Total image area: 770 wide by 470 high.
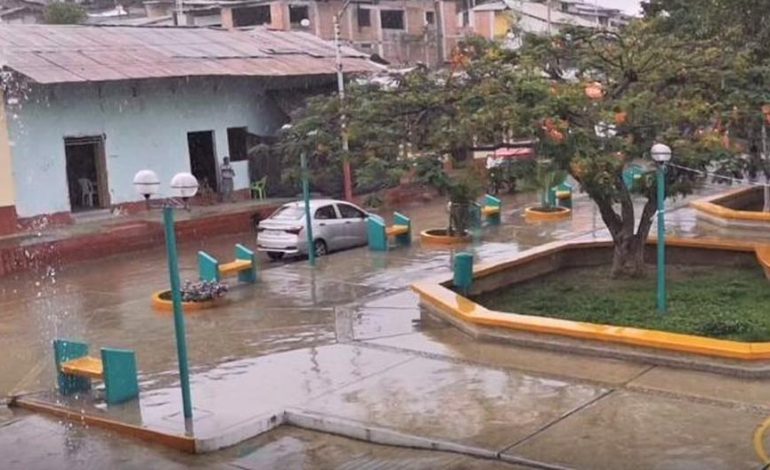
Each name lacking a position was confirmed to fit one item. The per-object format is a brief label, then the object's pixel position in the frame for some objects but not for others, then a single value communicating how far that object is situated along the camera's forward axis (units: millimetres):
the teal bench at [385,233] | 20641
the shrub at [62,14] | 44406
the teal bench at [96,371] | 10289
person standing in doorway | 28609
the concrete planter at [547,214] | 24581
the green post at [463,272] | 14641
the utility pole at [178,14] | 41062
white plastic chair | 26625
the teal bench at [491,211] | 24141
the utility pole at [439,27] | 53653
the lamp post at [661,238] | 12312
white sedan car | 20391
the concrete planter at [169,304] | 15414
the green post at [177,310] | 9336
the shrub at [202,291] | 15484
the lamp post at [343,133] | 13430
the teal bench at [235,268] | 16828
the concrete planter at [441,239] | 21125
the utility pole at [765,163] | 14680
